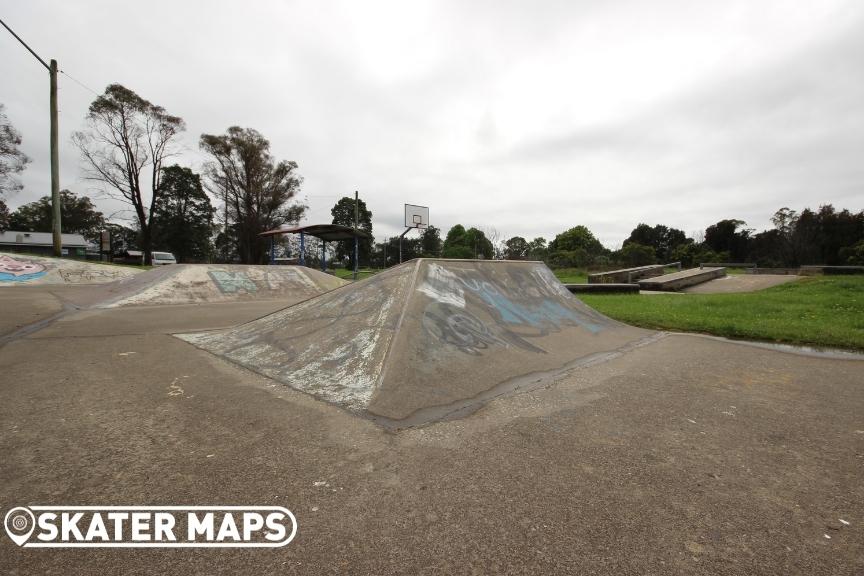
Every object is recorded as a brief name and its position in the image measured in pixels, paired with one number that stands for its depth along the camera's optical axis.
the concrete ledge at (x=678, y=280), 18.20
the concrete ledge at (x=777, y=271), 27.39
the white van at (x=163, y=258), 34.56
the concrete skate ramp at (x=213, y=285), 12.10
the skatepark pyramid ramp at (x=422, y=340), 3.54
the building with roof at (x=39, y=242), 46.25
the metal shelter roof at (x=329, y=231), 23.30
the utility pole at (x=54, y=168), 17.84
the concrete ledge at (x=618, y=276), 21.37
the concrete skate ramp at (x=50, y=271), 15.40
